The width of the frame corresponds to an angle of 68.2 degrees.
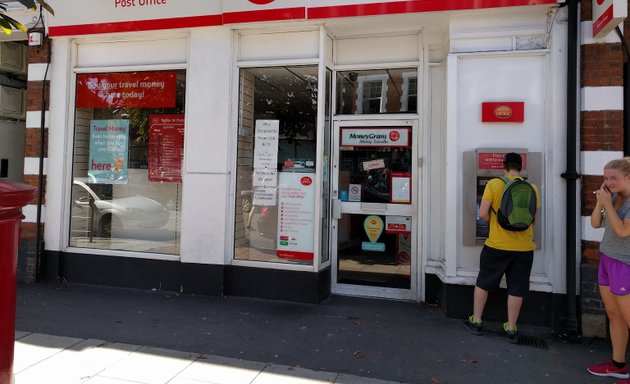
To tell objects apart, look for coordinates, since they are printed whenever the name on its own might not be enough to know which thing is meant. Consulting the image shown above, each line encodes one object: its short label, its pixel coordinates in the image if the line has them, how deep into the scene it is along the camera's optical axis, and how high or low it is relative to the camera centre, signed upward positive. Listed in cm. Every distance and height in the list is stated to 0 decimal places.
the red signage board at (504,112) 500 +100
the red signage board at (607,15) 415 +178
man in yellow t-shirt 452 -47
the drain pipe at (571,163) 469 +44
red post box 249 -35
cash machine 498 +29
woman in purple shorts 358 -40
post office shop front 551 +68
